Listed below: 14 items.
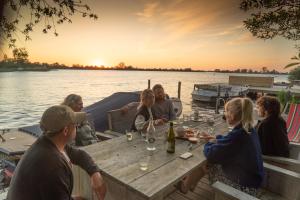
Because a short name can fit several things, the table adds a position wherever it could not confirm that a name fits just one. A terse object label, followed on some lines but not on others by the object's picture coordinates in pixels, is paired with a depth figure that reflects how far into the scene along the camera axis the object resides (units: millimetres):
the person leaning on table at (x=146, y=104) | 3826
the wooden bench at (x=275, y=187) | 1909
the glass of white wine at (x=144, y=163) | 2081
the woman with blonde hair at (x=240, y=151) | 2201
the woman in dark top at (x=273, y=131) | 2916
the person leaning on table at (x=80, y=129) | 3203
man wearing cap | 1251
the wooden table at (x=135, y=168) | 1811
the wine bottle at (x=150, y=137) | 2612
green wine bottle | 2505
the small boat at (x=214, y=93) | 22716
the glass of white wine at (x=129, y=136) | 2910
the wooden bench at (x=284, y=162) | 2569
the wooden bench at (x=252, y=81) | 26128
